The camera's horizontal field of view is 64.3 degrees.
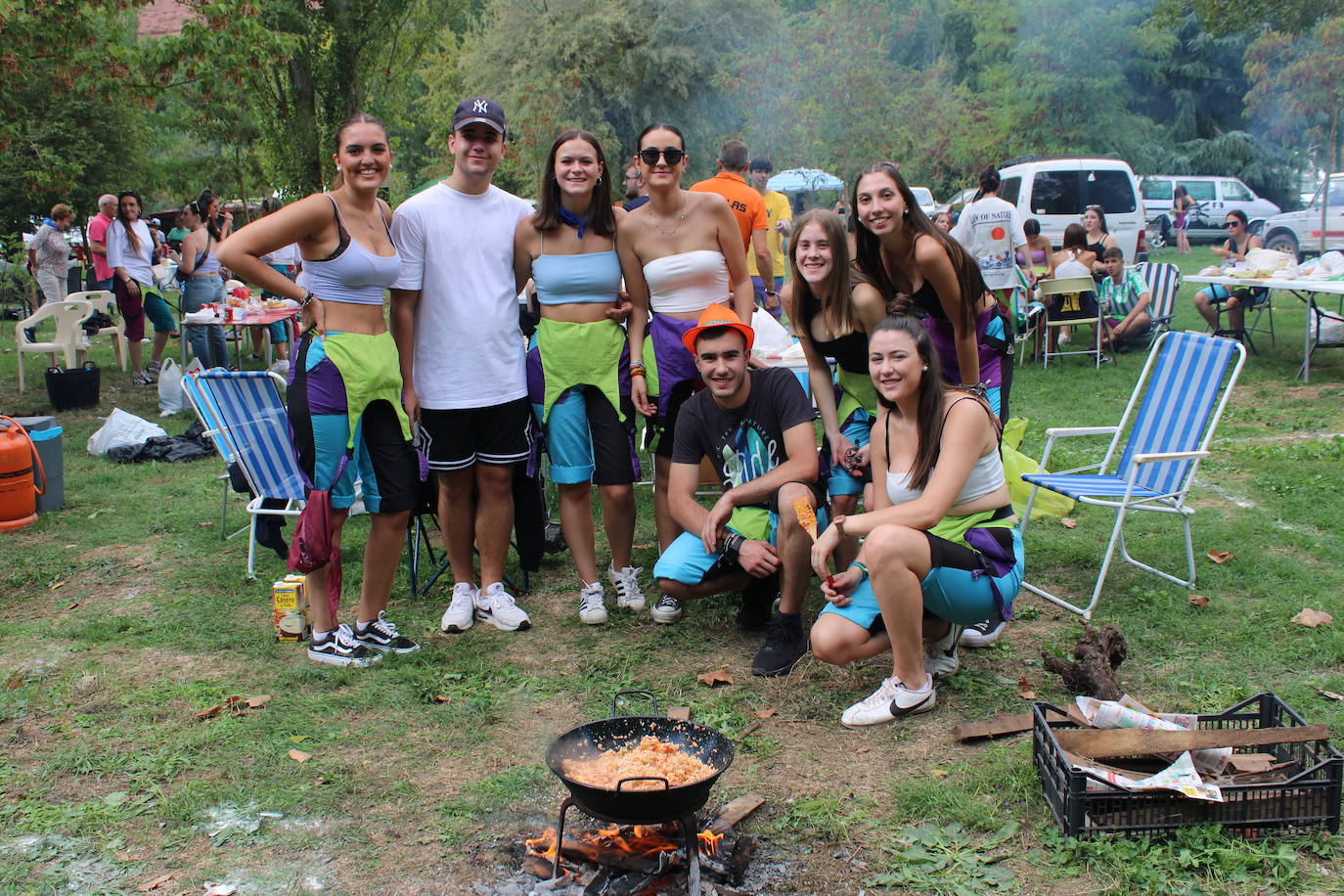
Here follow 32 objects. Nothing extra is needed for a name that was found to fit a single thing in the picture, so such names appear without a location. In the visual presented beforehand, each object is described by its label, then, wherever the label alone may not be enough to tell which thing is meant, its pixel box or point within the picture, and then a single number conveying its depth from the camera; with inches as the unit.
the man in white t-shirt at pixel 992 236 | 366.6
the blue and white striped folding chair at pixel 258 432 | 202.2
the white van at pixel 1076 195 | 619.8
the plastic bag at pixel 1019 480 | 200.8
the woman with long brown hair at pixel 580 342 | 169.9
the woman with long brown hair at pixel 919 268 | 156.6
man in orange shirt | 282.7
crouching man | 158.9
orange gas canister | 244.8
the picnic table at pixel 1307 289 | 331.3
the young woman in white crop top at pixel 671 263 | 173.3
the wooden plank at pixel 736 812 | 115.2
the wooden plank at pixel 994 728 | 134.0
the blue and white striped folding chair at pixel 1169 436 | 176.4
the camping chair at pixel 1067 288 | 398.6
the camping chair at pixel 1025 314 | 400.5
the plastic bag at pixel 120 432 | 310.3
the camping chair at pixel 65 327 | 403.2
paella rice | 109.3
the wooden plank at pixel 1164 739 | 111.7
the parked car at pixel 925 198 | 981.7
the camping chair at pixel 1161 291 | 404.8
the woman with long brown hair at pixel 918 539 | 135.0
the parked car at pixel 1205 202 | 949.2
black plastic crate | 107.7
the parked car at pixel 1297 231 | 650.8
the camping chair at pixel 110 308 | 429.4
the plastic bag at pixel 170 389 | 362.3
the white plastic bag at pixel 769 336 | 243.4
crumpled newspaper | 107.9
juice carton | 174.1
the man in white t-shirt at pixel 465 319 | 162.9
